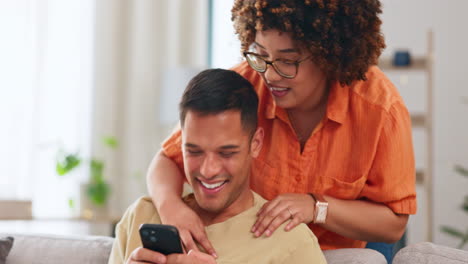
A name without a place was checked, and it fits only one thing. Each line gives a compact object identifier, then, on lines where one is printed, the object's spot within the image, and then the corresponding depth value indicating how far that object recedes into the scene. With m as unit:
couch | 1.85
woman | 1.79
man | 1.56
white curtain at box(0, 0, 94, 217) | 4.68
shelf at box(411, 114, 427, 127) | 4.51
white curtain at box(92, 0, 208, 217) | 4.94
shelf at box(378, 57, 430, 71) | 4.45
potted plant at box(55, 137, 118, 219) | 4.67
